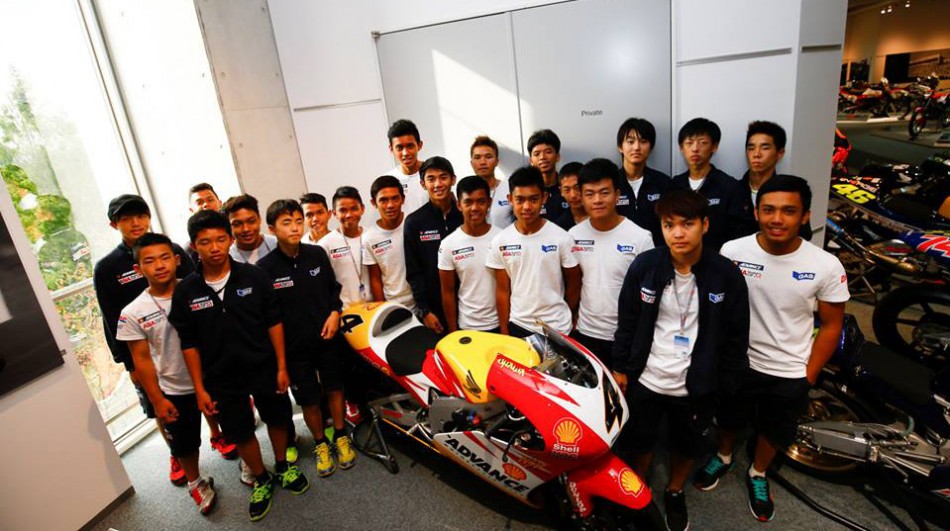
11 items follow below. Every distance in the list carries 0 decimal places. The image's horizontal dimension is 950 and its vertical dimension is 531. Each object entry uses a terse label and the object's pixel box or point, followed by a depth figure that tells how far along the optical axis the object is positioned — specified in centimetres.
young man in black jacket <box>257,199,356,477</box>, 244
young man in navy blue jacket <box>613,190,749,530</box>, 179
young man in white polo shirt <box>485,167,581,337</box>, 222
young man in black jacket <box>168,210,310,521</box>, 215
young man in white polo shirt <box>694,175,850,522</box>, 182
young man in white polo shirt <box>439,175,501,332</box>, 235
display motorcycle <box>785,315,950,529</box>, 192
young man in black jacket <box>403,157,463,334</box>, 262
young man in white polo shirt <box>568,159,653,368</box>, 211
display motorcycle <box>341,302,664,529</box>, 157
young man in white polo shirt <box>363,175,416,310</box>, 264
